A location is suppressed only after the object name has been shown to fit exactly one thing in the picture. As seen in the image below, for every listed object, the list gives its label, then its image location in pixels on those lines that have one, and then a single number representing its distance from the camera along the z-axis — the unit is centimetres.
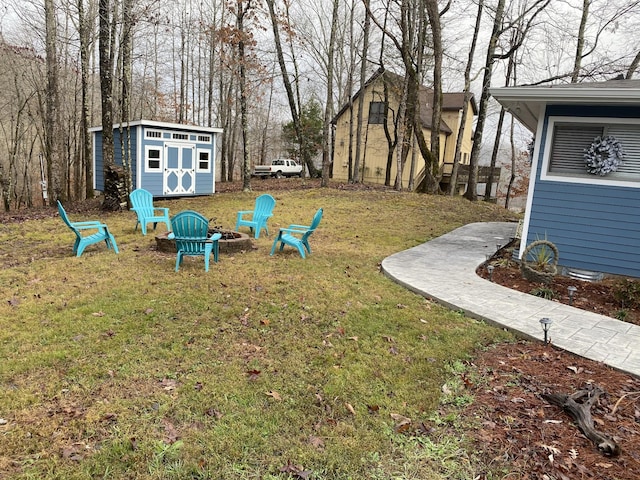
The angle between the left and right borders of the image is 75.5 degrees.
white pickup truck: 2719
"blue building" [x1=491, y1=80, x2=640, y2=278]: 570
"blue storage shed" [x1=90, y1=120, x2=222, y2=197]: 1295
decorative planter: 565
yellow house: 2422
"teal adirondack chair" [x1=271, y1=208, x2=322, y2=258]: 636
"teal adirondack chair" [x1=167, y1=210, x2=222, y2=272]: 543
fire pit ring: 655
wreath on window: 566
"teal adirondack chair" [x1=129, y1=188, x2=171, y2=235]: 770
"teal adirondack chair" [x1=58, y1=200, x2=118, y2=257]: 606
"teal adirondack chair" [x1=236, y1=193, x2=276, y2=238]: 788
